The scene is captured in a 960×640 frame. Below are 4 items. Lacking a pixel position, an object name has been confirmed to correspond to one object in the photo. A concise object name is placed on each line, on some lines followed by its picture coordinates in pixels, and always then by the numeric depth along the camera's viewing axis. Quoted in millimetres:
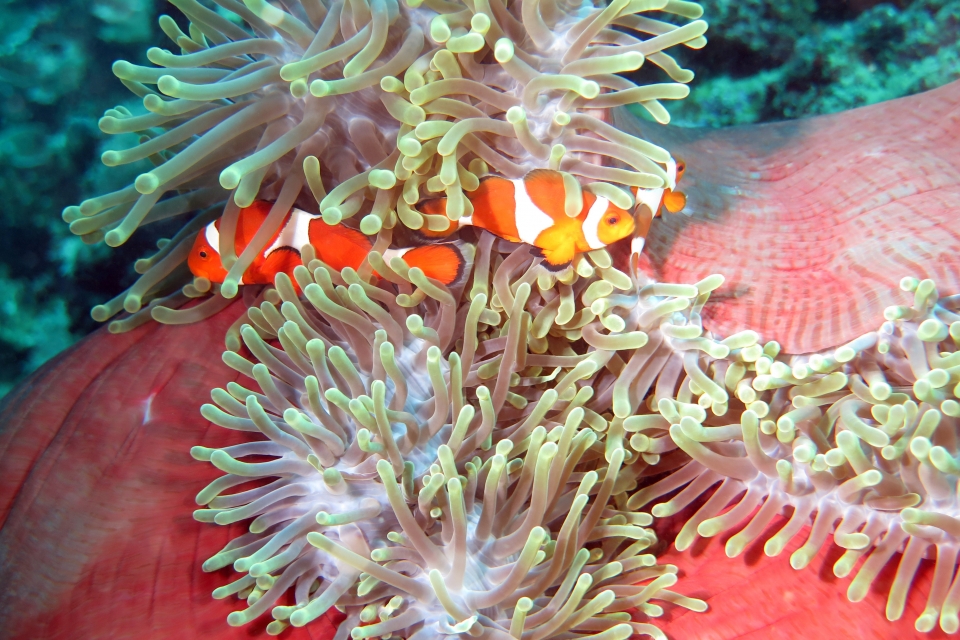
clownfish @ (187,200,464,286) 501
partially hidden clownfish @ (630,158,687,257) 489
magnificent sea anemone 474
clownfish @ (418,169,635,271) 482
